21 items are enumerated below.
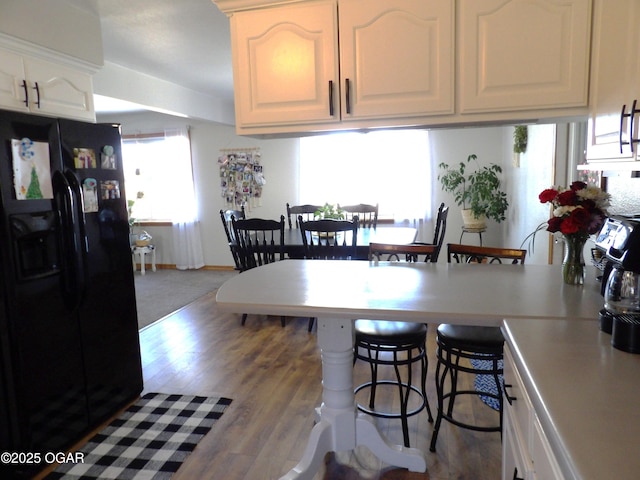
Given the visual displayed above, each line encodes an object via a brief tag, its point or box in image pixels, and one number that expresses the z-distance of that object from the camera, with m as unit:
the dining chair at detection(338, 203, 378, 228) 4.90
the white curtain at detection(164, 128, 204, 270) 6.33
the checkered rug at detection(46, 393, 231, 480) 2.06
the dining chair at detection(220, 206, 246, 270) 4.05
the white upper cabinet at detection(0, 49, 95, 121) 2.13
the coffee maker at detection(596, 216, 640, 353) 1.11
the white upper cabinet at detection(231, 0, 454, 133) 1.74
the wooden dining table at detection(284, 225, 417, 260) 3.63
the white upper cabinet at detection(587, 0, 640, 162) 1.27
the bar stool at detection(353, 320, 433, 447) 1.97
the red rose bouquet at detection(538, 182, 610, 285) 1.60
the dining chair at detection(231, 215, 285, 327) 3.62
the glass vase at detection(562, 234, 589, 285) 1.68
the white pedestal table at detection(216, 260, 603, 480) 1.47
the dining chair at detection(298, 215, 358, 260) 3.34
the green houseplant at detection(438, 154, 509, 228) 4.85
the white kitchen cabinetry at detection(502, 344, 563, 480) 0.93
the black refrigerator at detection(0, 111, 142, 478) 1.92
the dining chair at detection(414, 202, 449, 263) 3.68
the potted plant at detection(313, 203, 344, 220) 4.12
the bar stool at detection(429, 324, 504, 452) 1.82
